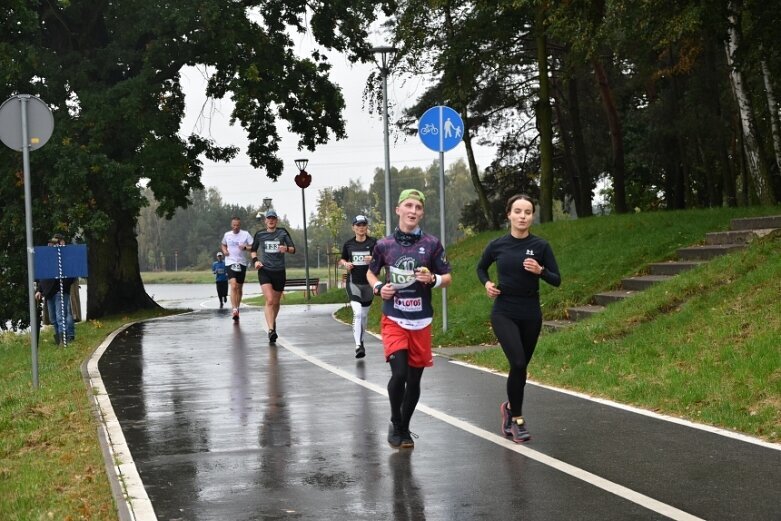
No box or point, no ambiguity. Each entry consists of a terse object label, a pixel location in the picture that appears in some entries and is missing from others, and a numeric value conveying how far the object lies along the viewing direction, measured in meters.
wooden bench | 51.47
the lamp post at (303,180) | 39.38
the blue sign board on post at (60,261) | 17.81
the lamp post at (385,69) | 25.02
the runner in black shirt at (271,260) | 18.42
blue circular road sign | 17.20
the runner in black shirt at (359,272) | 15.38
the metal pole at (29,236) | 12.83
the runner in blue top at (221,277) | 36.56
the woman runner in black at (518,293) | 8.93
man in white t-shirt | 22.75
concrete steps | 16.31
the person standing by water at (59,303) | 18.84
